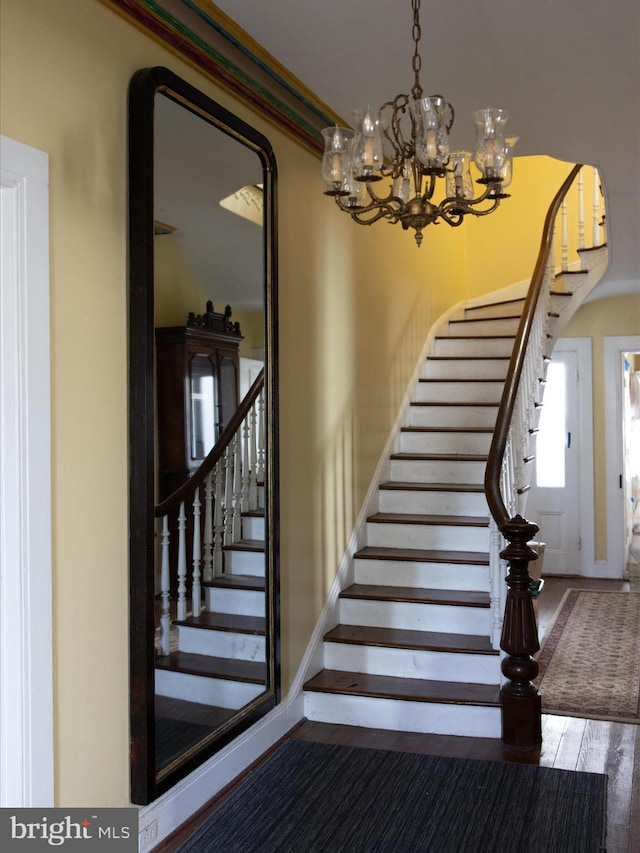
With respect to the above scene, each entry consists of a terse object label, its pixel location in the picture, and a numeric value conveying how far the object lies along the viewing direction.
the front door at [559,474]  7.65
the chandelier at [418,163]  2.35
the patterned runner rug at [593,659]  4.15
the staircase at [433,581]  3.89
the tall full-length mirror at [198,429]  2.63
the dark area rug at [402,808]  2.78
